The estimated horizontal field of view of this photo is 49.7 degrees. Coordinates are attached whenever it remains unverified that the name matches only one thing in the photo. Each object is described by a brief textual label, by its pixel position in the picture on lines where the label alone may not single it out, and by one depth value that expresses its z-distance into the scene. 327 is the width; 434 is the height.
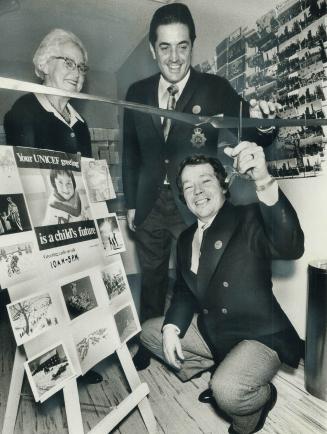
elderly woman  1.44
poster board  1.11
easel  1.16
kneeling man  1.51
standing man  1.60
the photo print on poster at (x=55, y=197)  1.21
